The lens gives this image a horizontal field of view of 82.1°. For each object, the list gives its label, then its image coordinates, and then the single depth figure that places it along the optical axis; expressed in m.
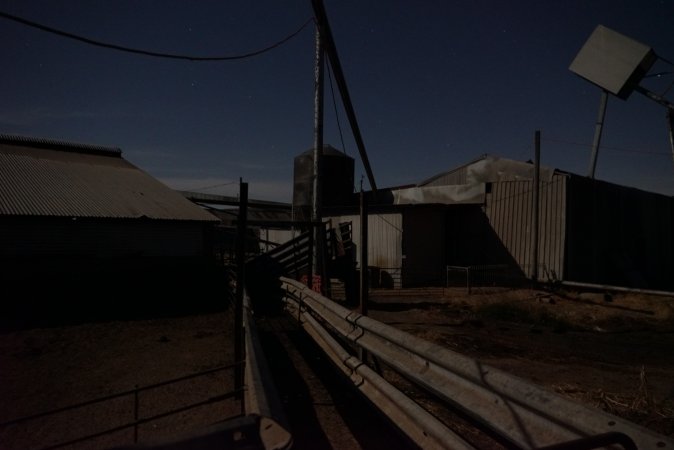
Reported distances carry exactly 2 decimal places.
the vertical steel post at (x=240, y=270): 5.39
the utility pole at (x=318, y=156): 13.42
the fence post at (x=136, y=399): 3.64
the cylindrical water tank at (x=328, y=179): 28.55
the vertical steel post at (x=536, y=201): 17.55
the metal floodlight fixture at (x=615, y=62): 20.94
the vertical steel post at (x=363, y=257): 6.16
